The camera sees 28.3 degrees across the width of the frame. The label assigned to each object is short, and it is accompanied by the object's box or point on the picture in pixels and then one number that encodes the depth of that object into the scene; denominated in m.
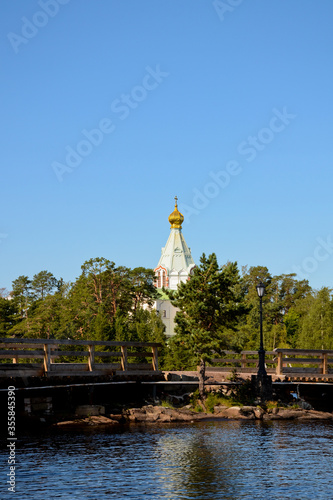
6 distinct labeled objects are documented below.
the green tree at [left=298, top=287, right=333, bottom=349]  73.38
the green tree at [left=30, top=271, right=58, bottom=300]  125.81
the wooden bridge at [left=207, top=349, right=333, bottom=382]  30.81
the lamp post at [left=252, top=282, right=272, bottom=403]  29.25
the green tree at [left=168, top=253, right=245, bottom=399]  29.94
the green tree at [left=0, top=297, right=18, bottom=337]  93.41
